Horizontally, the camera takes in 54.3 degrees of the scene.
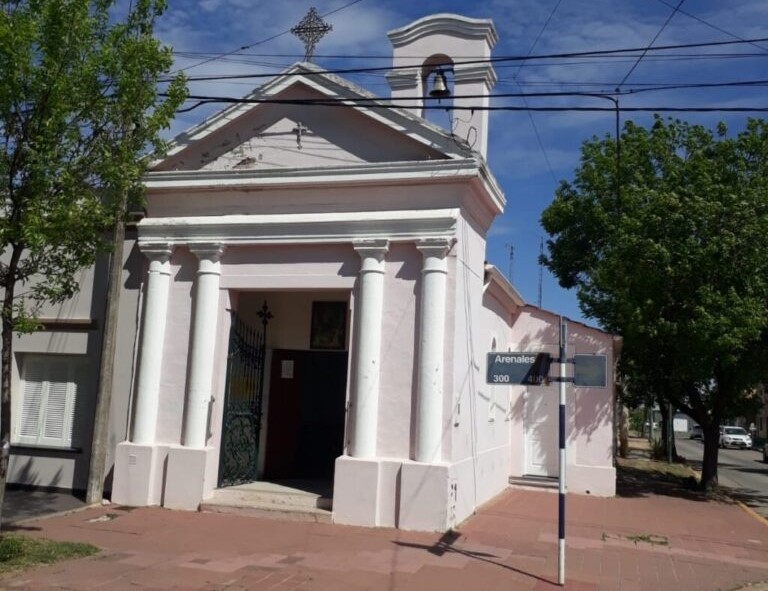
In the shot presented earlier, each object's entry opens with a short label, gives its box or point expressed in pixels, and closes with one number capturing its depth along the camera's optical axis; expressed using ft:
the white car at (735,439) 173.68
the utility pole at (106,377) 37.47
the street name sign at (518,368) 27.66
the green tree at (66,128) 26.32
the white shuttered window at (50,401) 41.22
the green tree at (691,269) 48.96
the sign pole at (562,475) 25.80
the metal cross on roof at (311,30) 39.86
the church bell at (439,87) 38.73
